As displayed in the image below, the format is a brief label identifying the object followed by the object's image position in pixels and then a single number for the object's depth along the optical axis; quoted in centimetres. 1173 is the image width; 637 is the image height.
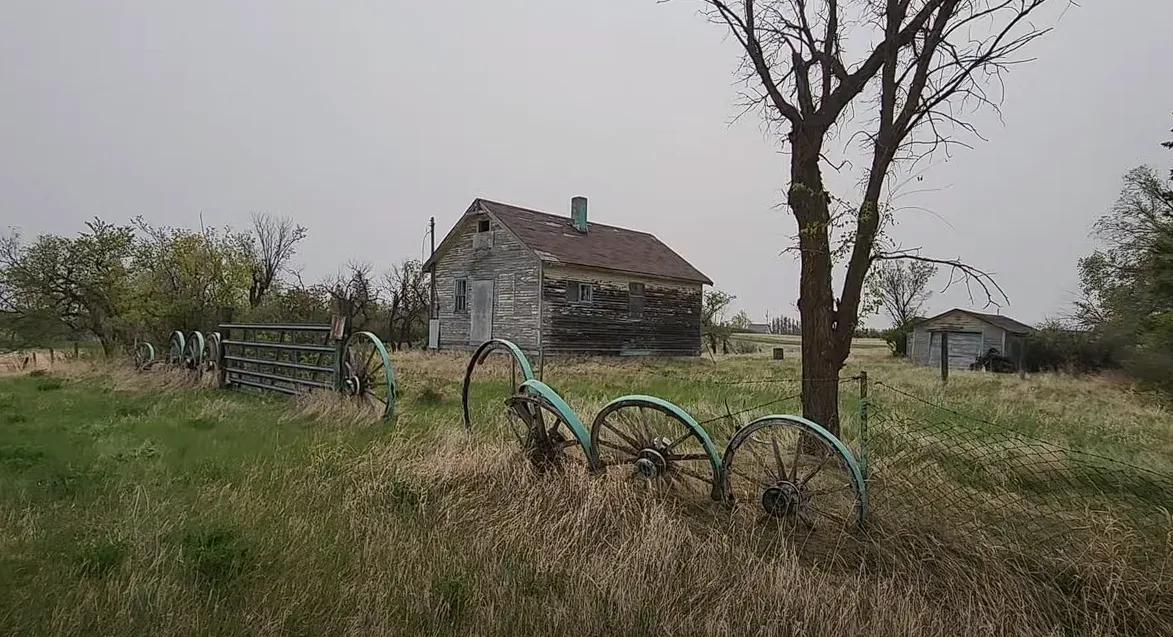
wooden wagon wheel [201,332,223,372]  1191
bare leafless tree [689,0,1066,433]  532
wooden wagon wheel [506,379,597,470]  448
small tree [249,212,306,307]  3028
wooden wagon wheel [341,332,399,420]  809
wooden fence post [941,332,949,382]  1559
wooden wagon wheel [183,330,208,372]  1246
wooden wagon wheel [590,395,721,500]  404
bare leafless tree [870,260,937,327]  4156
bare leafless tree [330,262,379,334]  2528
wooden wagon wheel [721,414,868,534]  361
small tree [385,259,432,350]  2775
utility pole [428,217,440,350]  2127
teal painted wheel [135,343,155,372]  1402
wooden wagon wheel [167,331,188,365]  1362
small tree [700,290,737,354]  3331
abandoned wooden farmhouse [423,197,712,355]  1897
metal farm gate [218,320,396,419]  823
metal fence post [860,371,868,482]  379
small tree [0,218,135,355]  2008
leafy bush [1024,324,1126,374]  2138
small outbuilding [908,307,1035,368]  2491
